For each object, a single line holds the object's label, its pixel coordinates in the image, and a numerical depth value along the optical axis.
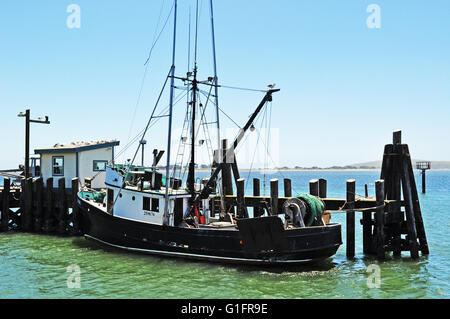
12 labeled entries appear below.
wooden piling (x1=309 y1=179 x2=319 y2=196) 18.27
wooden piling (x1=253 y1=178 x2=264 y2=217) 21.16
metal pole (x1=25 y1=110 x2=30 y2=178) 25.51
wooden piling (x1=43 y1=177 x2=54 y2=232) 23.34
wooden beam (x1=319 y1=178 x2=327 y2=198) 19.28
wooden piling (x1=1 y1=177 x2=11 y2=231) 24.16
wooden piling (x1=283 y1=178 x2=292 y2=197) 20.27
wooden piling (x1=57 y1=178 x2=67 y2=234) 22.92
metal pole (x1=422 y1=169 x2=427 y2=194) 59.33
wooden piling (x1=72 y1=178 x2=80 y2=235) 22.20
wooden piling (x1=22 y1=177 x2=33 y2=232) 24.04
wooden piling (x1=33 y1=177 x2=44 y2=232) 23.78
